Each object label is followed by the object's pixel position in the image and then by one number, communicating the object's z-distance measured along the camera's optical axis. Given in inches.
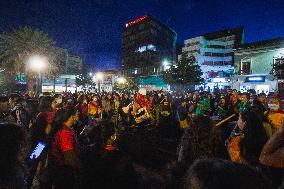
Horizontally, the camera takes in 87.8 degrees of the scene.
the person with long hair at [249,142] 80.7
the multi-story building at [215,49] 1526.2
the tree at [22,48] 629.9
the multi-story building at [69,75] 1310.4
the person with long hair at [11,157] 48.4
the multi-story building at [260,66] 673.5
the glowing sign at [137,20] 1726.0
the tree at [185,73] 965.2
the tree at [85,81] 1461.0
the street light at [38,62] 379.2
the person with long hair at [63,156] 78.0
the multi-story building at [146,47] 1648.7
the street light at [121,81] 924.2
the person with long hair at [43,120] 103.0
